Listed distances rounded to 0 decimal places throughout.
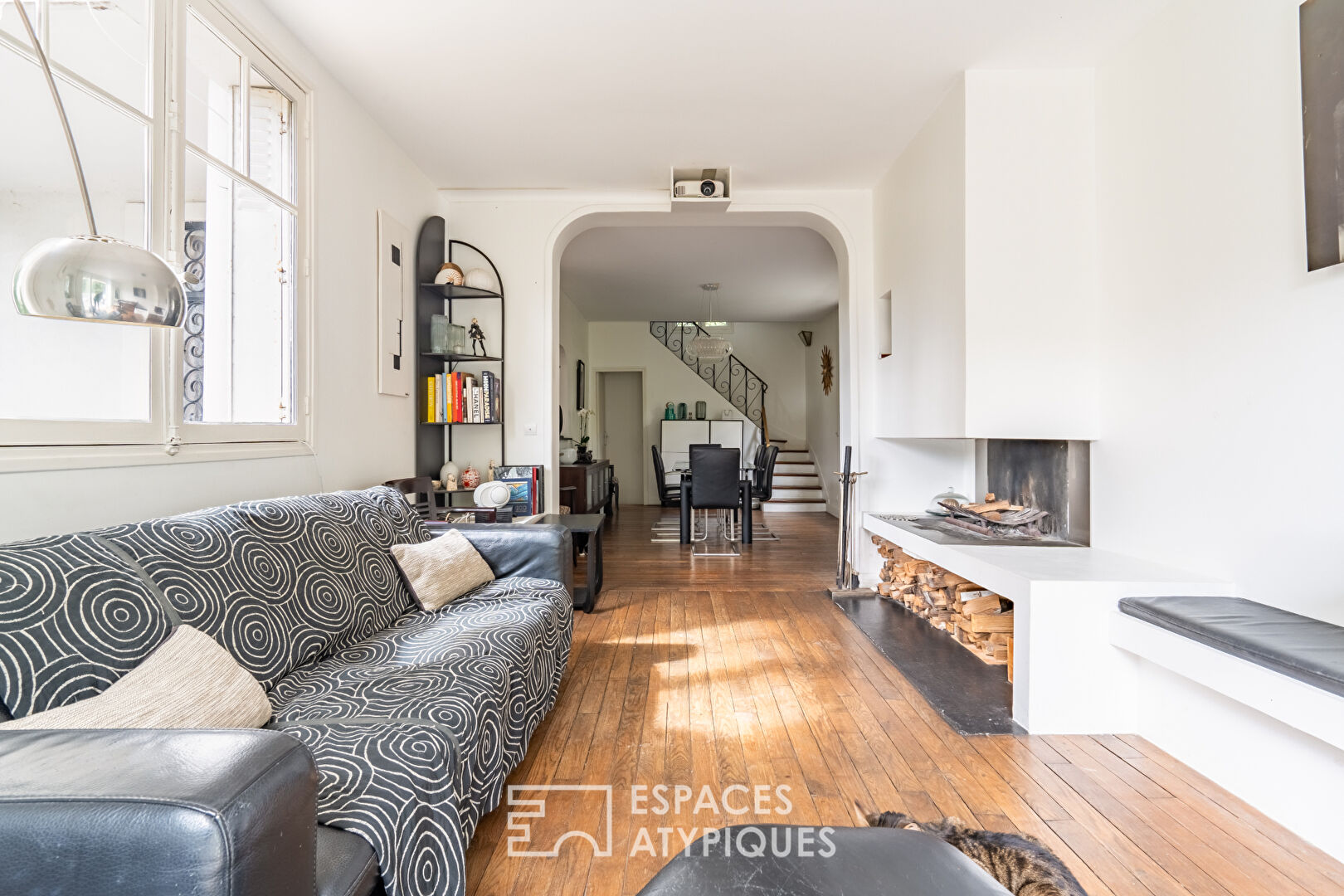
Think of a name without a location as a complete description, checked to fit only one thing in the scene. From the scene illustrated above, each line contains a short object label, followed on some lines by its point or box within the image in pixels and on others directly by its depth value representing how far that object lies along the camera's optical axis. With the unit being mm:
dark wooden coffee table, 4020
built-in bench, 1594
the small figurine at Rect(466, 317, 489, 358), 4699
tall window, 1729
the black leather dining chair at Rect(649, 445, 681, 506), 8900
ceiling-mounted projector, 4465
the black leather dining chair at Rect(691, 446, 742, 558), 6473
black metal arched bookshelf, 4426
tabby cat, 1487
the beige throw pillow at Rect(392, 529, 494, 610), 2508
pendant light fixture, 8820
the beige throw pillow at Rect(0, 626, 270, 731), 1164
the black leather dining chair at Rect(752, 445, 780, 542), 7555
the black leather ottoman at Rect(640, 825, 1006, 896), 1022
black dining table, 6789
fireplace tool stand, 4500
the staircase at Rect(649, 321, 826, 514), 9805
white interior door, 11055
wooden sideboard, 7184
